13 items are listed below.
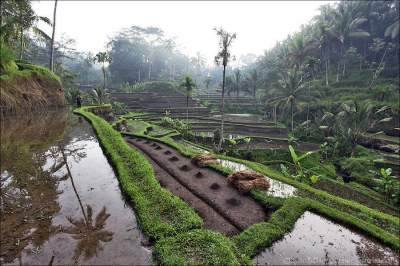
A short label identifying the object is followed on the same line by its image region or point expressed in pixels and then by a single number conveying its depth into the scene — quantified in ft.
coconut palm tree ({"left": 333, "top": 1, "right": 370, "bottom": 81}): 145.89
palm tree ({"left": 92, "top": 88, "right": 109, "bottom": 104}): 111.52
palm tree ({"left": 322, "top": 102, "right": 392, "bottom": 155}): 73.19
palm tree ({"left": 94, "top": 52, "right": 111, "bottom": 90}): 135.70
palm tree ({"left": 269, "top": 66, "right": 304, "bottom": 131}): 109.91
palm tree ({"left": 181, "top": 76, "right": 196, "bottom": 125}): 99.62
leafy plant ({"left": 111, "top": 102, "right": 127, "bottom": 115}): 123.54
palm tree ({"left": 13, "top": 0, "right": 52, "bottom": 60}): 75.20
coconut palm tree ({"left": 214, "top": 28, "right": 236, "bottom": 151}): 67.21
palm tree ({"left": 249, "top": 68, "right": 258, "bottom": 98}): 185.10
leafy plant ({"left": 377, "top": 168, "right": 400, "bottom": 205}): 47.32
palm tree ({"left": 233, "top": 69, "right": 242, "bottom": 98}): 190.37
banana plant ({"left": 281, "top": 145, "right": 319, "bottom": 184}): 41.36
